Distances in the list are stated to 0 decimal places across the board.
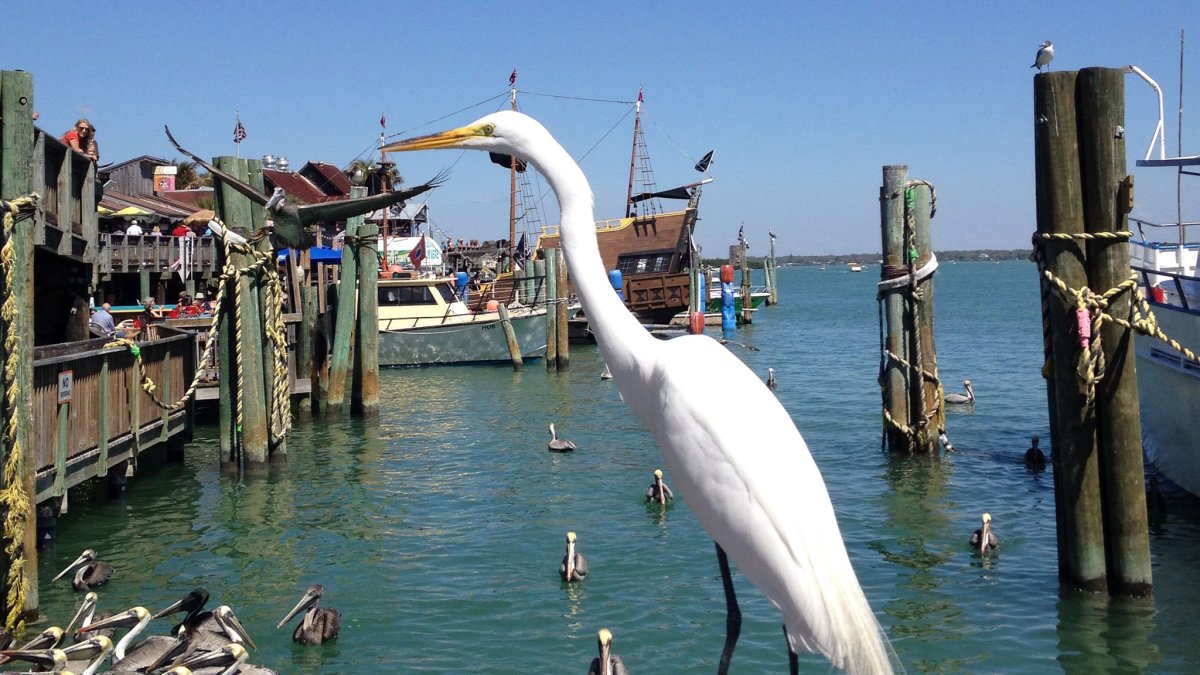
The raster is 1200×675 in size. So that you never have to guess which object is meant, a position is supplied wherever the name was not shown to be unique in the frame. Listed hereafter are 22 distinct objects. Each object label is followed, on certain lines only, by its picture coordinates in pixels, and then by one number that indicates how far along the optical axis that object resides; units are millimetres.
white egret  4059
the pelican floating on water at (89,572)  8062
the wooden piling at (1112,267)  6340
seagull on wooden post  7742
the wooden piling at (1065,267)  6449
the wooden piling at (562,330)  27344
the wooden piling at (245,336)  11312
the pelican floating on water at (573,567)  8547
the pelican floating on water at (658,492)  11344
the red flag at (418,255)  38984
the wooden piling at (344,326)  16531
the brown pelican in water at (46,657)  5633
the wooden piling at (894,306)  11344
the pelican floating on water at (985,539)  9133
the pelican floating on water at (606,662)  6000
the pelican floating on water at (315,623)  7094
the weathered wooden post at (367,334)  16531
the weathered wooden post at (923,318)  11180
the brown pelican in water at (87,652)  5936
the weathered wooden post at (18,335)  6449
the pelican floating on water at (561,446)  15016
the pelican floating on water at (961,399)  18594
